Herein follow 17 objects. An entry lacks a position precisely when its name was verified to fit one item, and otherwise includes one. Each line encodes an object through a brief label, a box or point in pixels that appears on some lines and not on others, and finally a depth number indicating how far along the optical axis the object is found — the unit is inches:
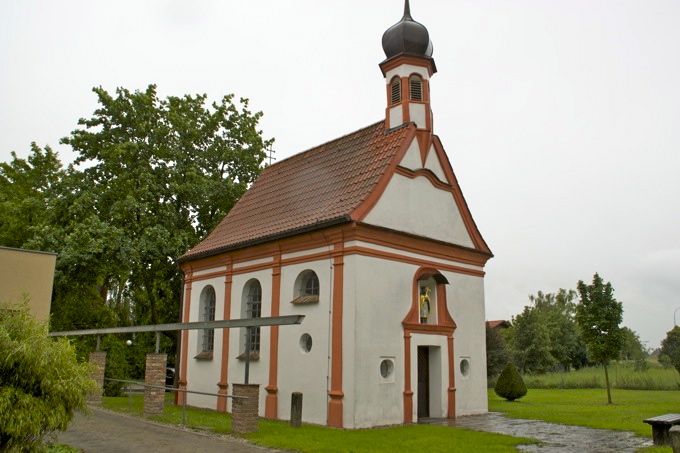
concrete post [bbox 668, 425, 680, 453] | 353.1
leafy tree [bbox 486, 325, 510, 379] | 1455.5
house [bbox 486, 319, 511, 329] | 2344.0
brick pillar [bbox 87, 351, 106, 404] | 811.3
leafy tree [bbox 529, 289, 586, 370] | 1998.0
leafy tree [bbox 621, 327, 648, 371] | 933.1
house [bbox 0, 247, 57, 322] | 727.7
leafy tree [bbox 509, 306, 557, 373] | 1748.3
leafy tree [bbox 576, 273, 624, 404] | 913.5
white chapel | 633.0
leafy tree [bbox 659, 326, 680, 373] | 1778.4
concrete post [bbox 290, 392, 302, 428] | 601.0
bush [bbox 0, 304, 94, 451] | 329.1
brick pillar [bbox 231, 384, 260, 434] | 545.3
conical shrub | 937.5
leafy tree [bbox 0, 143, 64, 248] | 1047.0
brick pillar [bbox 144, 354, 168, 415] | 687.1
